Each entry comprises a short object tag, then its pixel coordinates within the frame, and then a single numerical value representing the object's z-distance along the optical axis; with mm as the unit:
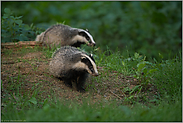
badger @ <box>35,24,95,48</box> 13102
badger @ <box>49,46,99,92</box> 8852
